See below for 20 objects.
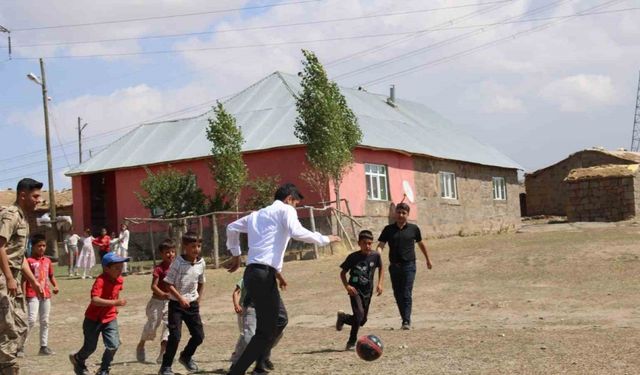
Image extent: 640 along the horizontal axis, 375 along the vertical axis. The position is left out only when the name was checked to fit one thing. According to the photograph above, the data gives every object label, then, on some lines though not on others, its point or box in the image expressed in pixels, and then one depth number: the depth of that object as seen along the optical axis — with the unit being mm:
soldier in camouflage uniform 7957
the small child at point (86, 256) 27661
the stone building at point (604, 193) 33375
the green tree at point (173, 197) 32438
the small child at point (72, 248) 28531
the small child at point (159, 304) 10562
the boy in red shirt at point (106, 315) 9828
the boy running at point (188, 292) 9922
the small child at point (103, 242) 26344
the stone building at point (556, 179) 42328
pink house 33906
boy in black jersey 11328
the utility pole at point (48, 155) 39844
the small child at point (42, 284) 12352
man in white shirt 8391
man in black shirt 13094
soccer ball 9836
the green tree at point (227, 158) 32219
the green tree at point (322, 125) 30966
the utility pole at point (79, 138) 68319
